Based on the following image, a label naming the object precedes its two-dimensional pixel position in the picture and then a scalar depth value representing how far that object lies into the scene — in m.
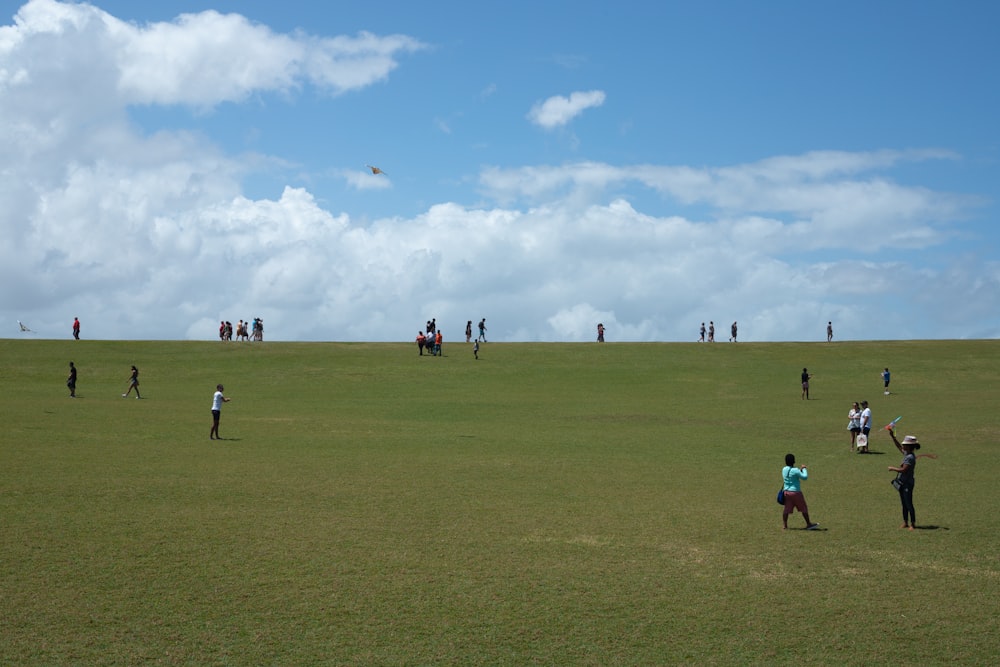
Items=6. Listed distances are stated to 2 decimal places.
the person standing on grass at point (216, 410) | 30.48
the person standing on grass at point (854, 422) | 32.09
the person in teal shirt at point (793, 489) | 17.88
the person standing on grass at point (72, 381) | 42.20
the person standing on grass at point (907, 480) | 18.11
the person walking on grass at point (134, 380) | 42.12
